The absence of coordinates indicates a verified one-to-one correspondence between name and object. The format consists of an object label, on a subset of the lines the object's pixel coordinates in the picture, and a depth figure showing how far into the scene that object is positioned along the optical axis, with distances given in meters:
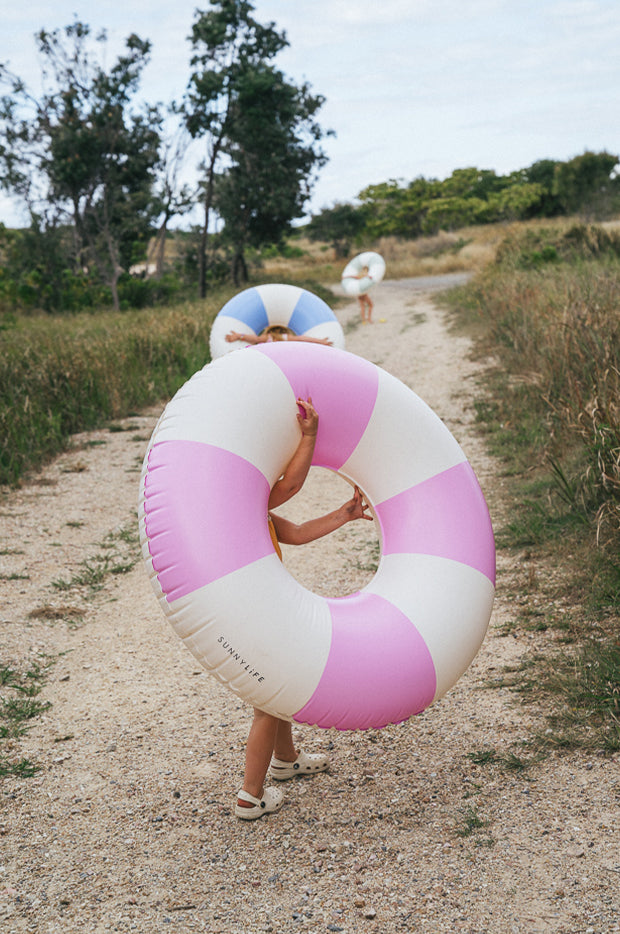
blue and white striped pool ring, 7.68
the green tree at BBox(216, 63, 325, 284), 20.47
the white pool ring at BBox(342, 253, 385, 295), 16.69
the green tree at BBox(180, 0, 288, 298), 19.67
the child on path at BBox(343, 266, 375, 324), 16.77
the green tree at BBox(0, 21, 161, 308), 19.16
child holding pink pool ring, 2.54
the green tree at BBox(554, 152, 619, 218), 37.38
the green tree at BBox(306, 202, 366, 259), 39.41
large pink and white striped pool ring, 2.21
